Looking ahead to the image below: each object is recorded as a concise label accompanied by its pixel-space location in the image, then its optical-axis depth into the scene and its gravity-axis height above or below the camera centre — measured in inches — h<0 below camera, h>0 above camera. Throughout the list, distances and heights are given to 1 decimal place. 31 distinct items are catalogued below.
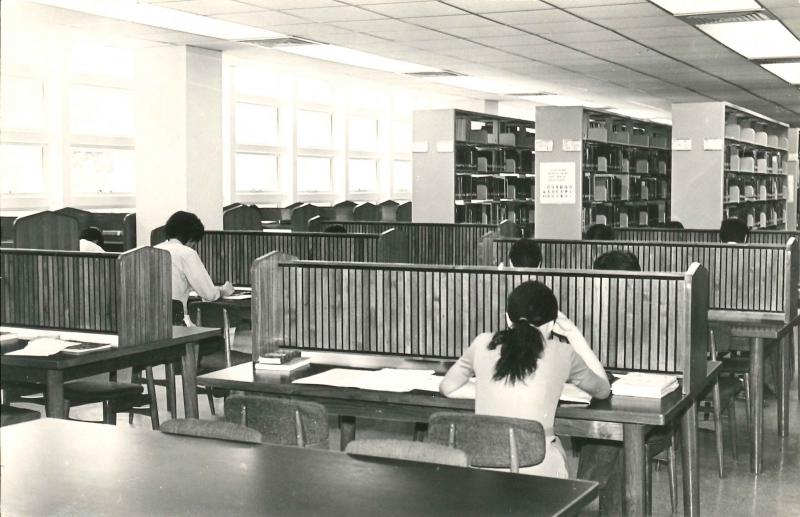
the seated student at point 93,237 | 276.7 -11.8
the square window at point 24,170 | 378.0 +11.0
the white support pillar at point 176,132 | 363.6 +23.9
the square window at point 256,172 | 499.8 +12.6
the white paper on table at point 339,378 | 147.9 -27.5
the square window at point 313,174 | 542.0 +12.5
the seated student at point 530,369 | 128.4 -22.5
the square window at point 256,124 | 499.5 +37.4
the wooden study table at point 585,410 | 130.9 -29.2
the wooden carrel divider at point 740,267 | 206.7 -15.9
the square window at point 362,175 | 585.6 +12.7
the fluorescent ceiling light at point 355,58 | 376.5 +56.6
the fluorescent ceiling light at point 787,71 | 411.4 +53.0
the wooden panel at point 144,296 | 178.1 -18.0
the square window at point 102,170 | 410.0 +11.8
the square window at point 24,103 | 371.2 +36.2
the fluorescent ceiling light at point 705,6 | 269.7 +51.8
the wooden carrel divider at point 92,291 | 179.8 -17.6
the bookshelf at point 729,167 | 354.9 +11.5
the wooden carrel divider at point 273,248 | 280.5 -14.7
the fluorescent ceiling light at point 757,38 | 309.6 +52.3
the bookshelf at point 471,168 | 395.9 +12.0
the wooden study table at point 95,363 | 160.4 -28.1
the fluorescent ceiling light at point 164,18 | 287.0 +55.3
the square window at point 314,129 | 542.6 +37.7
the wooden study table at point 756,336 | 194.2 -27.8
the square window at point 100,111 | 407.2 +36.4
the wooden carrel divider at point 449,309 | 149.8 -18.1
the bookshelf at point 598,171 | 359.9 +10.5
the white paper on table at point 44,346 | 165.6 -25.1
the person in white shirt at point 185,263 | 237.8 -15.6
